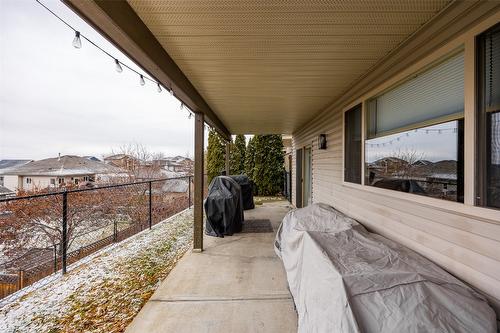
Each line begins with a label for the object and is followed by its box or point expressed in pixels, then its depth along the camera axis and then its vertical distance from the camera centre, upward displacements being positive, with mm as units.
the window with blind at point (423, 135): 1687 +267
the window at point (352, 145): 3258 +279
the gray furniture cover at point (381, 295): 1196 -725
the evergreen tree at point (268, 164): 11797 +42
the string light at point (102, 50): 1657 +980
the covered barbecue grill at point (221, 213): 4871 -1008
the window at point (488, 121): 1393 +265
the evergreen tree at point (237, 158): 13133 +381
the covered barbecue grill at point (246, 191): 7530 -848
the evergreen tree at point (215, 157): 12938 +430
